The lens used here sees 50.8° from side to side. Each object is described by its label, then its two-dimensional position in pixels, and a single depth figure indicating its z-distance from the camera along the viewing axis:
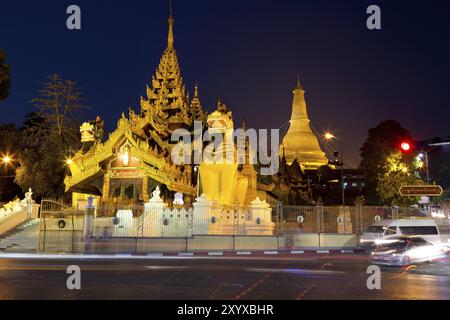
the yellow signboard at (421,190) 22.75
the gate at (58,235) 22.59
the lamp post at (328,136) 31.05
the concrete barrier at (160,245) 22.41
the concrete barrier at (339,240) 26.16
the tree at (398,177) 36.56
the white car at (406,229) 22.17
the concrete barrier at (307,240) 25.58
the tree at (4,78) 21.73
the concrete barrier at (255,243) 23.53
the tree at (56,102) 44.03
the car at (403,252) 16.31
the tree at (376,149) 43.94
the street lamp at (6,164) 41.75
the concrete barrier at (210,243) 22.83
